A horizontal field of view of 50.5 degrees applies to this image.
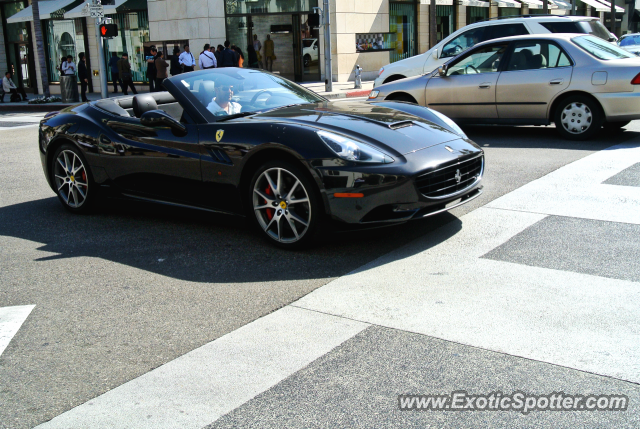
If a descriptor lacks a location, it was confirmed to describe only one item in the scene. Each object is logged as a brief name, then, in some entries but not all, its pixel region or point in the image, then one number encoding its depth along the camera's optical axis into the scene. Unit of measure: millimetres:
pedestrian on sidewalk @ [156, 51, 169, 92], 23094
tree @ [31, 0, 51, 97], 23531
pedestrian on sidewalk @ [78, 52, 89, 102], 23906
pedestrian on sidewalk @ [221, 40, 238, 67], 22000
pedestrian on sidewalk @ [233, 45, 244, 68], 23216
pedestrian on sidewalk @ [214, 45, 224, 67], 22195
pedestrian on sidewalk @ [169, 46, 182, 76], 24734
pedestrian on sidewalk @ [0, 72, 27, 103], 25344
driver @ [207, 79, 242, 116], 5625
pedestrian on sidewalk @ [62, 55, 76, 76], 24000
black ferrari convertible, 4770
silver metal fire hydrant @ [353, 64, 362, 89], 23125
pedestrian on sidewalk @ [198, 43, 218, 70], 22219
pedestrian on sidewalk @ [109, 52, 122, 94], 26328
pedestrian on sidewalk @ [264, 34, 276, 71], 28206
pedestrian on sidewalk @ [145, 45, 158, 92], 23828
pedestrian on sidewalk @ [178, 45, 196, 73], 23016
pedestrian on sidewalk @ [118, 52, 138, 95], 25000
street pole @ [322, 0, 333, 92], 22094
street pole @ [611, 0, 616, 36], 40372
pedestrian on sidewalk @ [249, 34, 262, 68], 27817
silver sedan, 9094
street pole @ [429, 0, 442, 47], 28188
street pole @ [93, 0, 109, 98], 20252
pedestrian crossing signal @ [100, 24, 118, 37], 19766
